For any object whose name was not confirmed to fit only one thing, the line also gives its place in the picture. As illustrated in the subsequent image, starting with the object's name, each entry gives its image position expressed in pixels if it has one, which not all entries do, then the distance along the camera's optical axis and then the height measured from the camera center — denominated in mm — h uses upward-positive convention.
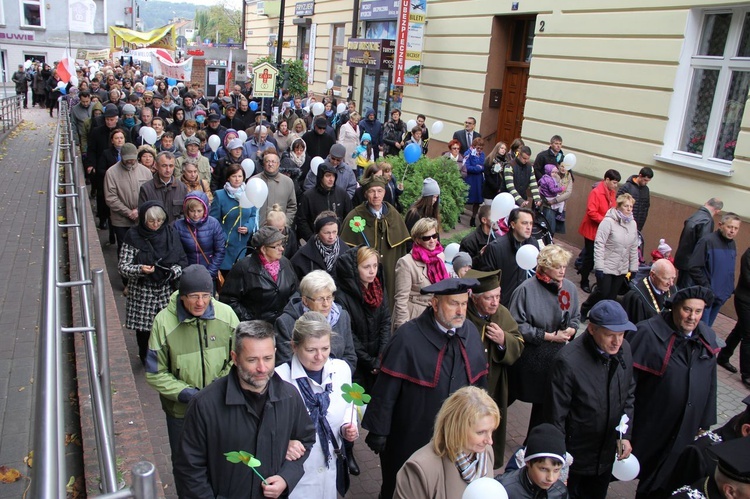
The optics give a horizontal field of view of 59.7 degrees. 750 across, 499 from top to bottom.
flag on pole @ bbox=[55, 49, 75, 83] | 24828 -633
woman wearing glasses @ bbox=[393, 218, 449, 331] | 5699 -1607
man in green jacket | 4168 -1782
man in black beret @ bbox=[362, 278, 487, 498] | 4086 -1746
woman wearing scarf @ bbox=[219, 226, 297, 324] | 5477 -1745
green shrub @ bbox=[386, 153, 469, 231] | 10586 -1544
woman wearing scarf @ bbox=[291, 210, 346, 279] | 6152 -1618
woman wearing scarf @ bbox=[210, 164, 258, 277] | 7523 -1721
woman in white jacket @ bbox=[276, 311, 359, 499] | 3805 -1866
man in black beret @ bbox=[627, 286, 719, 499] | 4609 -1908
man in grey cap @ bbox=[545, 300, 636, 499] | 4238 -1842
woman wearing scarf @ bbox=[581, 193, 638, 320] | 8031 -1758
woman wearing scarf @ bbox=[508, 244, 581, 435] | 5121 -1767
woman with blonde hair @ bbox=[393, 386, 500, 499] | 3219 -1782
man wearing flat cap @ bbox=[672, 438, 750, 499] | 3037 -1670
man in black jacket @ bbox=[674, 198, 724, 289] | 7730 -1487
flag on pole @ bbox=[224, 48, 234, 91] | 24125 -342
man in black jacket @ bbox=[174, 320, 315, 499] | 3236 -1752
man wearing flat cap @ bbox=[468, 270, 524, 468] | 4715 -1725
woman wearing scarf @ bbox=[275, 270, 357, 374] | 4484 -1646
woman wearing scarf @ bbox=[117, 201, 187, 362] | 6027 -1831
